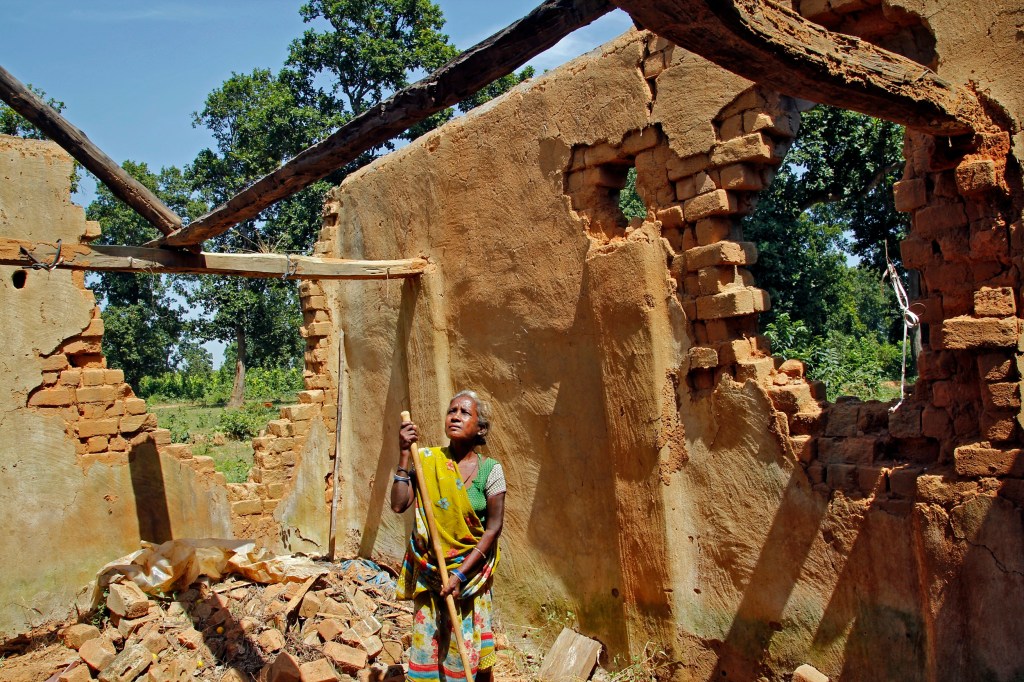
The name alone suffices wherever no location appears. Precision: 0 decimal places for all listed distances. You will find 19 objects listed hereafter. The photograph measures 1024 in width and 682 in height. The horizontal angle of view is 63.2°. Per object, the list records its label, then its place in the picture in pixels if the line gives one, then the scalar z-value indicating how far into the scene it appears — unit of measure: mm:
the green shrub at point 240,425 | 17078
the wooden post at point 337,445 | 7391
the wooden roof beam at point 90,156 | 5383
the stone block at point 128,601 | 5715
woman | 4000
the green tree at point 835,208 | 12188
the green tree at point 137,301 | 24656
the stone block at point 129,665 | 5254
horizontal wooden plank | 5125
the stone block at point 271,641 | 5512
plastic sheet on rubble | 6105
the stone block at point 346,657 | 5289
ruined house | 3221
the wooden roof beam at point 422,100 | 3113
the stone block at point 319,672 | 4884
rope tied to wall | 3496
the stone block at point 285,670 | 4863
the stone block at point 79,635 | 5656
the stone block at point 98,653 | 5367
